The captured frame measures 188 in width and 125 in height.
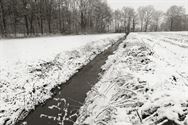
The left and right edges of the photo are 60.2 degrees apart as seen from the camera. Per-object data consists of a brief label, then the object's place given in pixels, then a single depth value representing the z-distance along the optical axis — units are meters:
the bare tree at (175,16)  69.22
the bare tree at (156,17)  82.62
